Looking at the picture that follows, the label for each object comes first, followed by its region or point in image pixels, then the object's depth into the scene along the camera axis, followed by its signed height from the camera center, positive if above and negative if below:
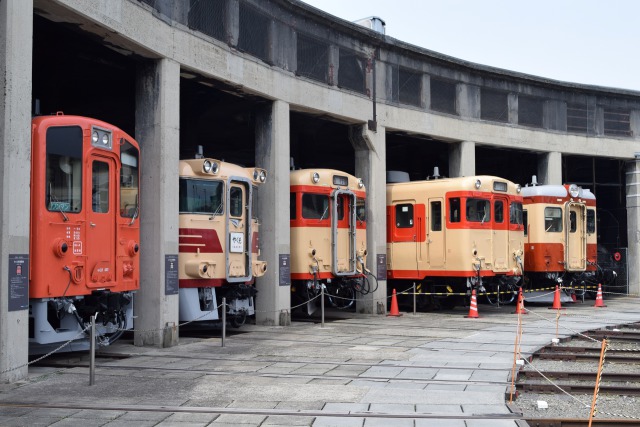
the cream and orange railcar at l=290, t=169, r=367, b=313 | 19.14 +0.37
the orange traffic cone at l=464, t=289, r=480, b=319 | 20.03 -1.66
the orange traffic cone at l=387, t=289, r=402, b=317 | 20.98 -1.70
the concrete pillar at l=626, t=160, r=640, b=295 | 28.80 +0.77
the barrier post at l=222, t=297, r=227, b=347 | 14.03 -1.24
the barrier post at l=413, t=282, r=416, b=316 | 21.22 -1.53
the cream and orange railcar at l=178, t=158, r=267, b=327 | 15.48 +0.16
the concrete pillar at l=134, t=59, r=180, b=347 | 14.10 +0.80
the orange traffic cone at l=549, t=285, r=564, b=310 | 21.90 -1.64
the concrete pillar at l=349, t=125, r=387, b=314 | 21.36 +1.29
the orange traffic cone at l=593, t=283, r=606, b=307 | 23.61 -1.73
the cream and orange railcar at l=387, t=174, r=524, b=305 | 20.80 +0.33
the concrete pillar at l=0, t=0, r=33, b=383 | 10.05 +1.09
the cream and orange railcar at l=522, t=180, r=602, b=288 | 23.86 +0.36
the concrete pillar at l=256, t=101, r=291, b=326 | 18.00 +0.81
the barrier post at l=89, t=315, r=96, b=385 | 10.12 -1.45
